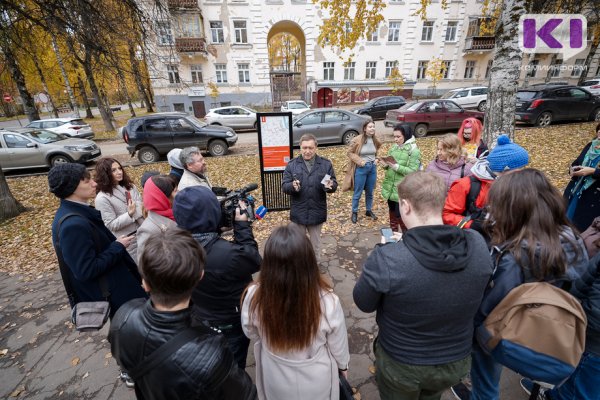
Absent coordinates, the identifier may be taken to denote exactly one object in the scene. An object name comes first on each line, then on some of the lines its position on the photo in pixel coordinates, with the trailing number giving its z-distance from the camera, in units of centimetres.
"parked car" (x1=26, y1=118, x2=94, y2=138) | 1478
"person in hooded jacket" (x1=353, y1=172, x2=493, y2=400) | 126
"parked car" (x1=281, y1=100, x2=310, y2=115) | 1653
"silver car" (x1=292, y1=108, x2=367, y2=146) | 1059
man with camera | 165
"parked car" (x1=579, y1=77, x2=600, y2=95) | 1627
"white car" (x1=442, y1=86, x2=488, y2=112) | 1595
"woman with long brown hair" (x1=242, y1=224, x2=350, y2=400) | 129
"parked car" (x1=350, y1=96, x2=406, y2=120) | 1662
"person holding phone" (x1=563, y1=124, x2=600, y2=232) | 292
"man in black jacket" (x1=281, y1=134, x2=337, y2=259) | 341
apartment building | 2269
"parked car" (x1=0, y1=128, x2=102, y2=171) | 932
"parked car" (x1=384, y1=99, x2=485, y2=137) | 1115
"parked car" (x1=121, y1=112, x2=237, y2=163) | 977
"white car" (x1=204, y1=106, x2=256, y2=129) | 1482
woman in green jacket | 401
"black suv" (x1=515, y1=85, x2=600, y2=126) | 1061
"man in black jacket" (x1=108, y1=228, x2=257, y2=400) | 112
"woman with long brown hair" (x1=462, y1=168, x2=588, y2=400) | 140
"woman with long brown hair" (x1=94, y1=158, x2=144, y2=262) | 292
